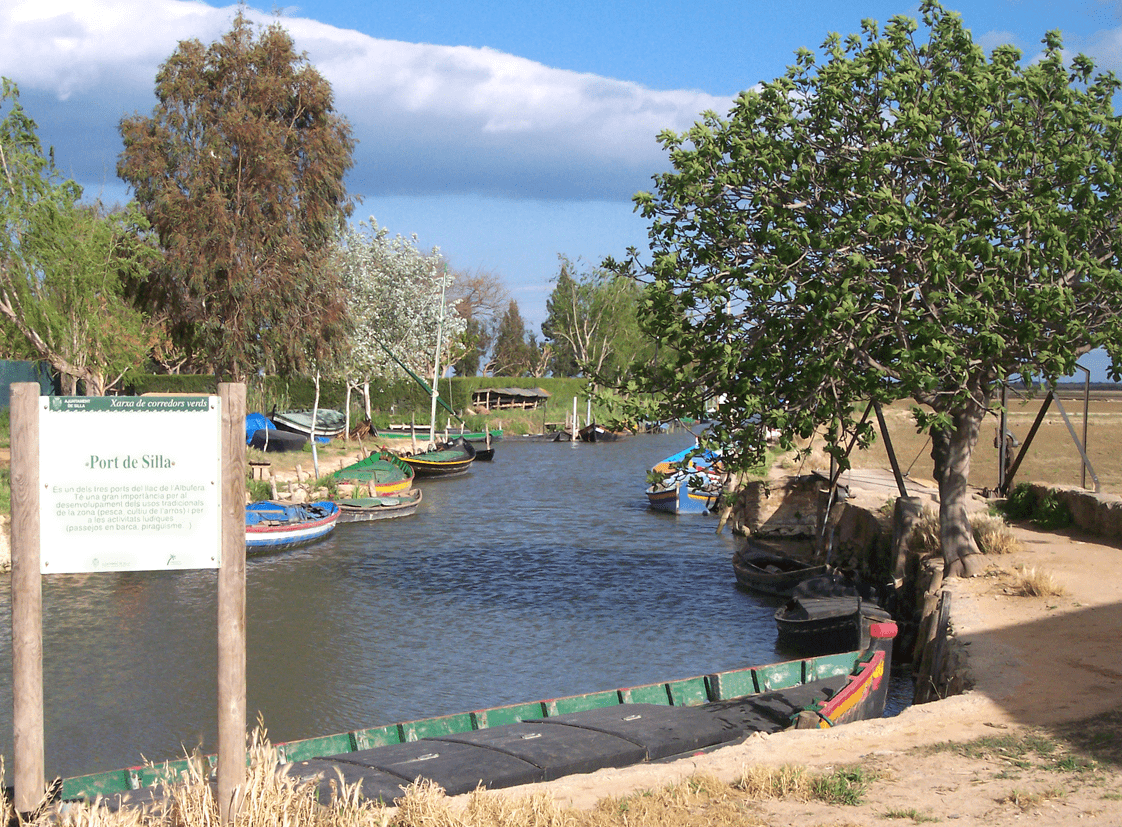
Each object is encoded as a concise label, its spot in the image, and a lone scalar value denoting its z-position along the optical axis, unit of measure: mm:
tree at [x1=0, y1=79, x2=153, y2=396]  33812
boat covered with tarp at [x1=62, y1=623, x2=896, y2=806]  8680
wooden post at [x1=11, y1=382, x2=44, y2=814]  6574
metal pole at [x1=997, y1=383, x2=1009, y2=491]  25720
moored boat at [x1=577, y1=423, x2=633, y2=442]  77500
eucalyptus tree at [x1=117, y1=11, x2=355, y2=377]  35750
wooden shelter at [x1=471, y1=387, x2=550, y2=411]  85188
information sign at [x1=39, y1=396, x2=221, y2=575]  6594
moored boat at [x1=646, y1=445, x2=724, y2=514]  38562
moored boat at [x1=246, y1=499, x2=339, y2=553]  29047
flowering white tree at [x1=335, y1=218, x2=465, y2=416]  56219
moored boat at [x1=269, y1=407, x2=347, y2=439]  51062
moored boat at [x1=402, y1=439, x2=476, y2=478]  49250
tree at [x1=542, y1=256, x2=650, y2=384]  100750
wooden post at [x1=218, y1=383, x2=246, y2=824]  6597
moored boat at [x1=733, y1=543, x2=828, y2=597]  23359
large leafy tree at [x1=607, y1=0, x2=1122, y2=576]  16016
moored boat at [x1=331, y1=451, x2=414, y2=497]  39531
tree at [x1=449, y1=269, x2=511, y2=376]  90906
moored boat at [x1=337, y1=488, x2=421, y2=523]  35531
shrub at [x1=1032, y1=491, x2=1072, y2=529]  21312
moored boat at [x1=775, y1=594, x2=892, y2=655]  17219
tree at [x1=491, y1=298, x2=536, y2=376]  116562
